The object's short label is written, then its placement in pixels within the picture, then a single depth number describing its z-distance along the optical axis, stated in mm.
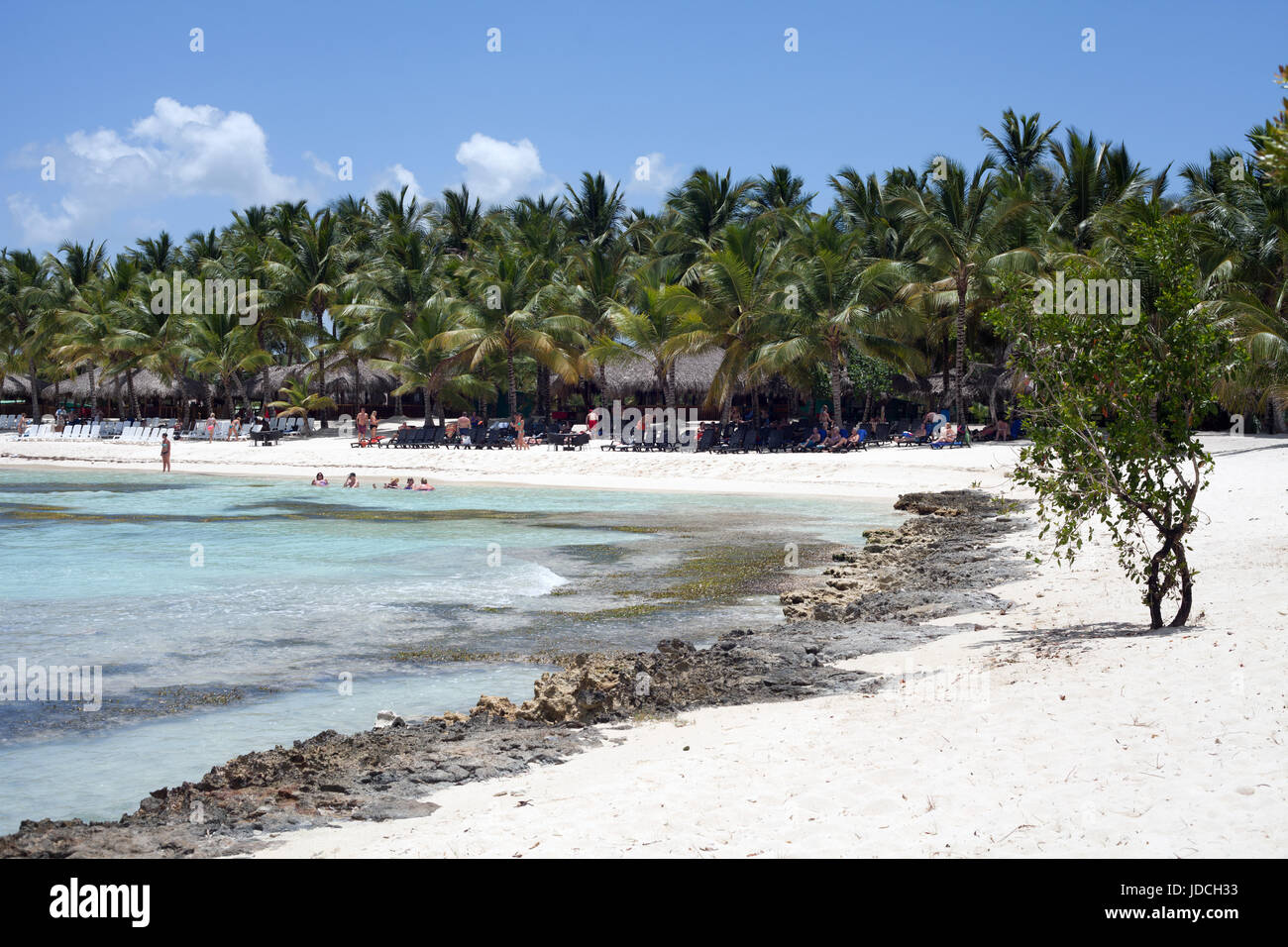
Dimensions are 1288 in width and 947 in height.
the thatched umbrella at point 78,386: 51406
